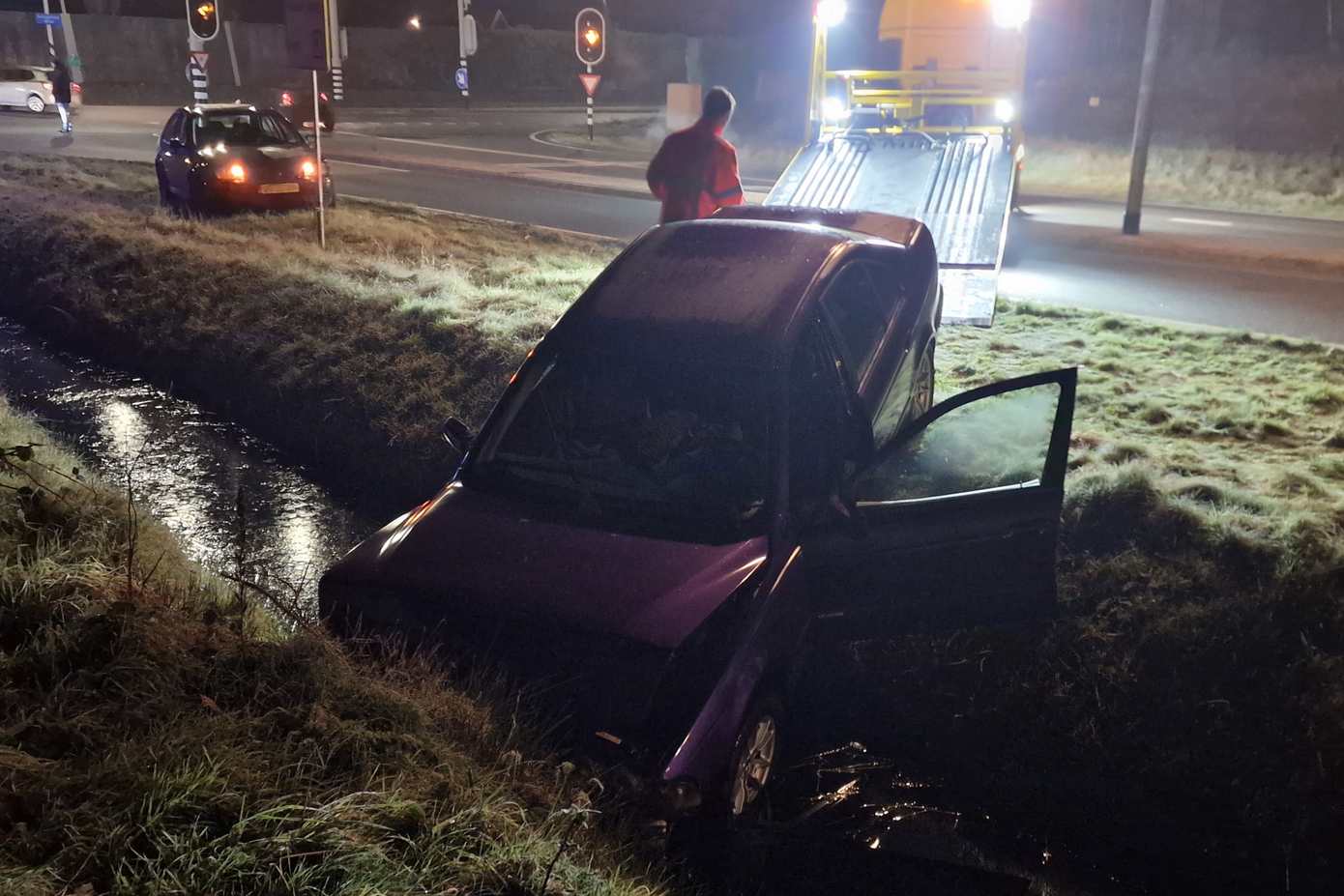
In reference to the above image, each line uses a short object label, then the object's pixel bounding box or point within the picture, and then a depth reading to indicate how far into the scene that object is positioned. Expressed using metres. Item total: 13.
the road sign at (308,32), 10.73
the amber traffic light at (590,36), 26.08
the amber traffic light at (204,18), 23.56
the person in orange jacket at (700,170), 8.12
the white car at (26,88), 37.59
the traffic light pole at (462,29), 39.94
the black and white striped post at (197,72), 24.83
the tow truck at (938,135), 10.57
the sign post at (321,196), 10.96
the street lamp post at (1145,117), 13.63
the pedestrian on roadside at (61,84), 27.73
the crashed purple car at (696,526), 3.53
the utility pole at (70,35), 45.23
